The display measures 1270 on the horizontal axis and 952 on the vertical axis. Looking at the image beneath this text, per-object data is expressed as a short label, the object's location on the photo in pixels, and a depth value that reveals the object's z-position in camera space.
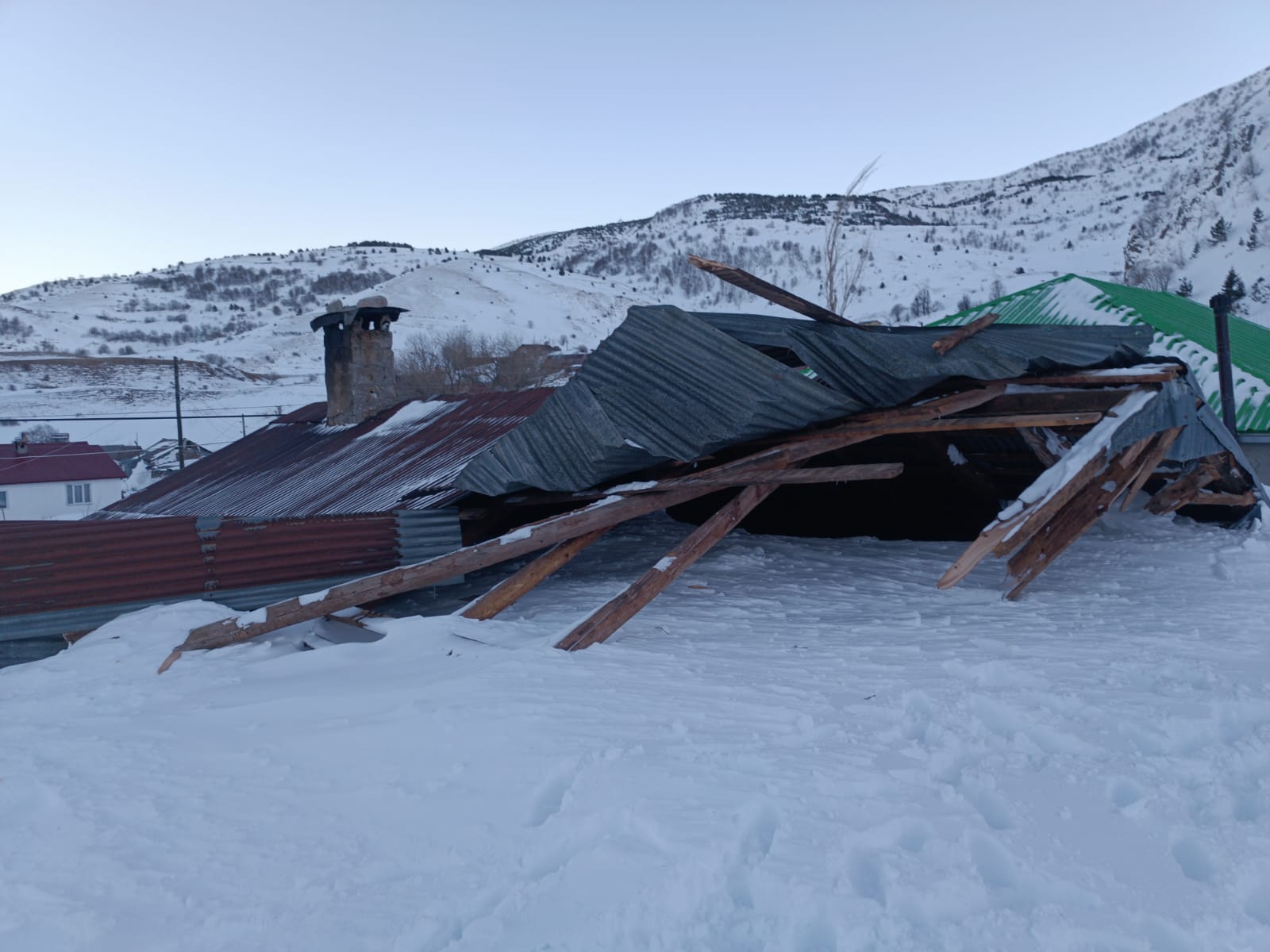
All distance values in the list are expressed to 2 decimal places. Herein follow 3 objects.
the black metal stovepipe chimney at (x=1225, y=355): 12.20
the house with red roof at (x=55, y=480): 31.83
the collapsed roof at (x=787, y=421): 6.71
